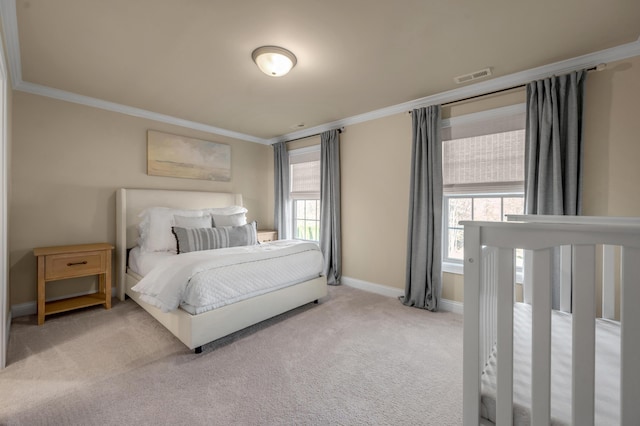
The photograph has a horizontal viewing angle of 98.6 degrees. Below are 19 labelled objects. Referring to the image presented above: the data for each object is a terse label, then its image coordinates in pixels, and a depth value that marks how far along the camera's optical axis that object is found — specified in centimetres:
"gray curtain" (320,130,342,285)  402
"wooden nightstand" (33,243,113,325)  261
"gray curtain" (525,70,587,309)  229
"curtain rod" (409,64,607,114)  224
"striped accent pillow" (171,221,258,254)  297
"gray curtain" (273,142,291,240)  475
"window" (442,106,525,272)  268
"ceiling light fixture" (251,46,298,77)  217
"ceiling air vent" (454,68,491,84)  254
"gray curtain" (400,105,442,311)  307
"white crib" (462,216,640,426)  76
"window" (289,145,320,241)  445
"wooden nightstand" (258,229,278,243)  443
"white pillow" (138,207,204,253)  321
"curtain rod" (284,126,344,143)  400
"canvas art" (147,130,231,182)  373
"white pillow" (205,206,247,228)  359
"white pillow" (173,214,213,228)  330
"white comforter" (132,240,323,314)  212
